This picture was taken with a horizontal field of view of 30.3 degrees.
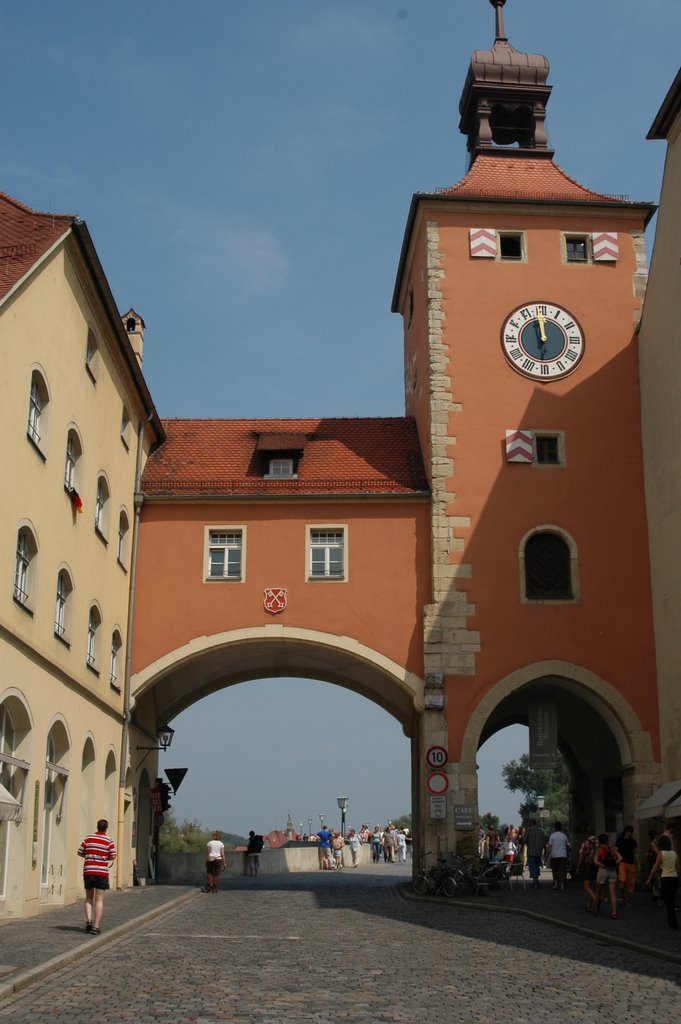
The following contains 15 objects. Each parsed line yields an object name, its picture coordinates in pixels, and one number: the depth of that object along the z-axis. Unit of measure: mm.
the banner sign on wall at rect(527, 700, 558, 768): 27844
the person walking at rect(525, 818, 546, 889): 26562
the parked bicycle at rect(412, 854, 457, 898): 22875
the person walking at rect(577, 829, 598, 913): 19188
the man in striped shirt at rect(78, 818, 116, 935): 15438
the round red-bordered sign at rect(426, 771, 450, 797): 24203
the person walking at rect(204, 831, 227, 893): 24734
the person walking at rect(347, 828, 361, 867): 41062
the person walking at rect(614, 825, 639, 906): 21500
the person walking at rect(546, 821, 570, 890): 24969
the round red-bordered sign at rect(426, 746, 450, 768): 24281
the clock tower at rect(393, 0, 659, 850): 25375
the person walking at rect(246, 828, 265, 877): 33312
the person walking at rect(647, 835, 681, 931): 16781
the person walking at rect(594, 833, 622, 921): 18688
